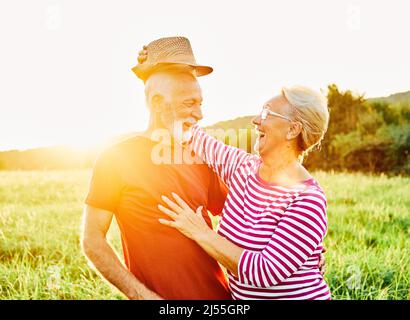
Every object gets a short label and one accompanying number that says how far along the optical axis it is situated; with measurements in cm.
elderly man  245
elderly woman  226
